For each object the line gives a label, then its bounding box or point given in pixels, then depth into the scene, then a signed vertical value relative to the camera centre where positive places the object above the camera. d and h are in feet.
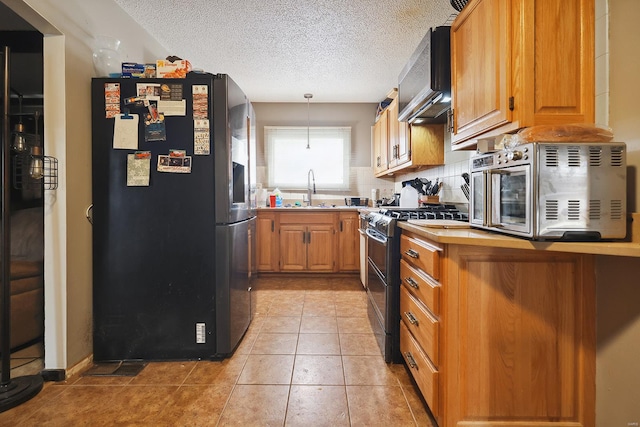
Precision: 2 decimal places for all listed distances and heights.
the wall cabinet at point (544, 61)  4.25 +1.97
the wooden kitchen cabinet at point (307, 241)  12.95 -1.32
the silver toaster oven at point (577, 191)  3.44 +0.18
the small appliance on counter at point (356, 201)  14.51 +0.33
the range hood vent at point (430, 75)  6.16 +2.72
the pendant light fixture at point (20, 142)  5.55 +1.20
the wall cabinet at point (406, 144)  9.21 +1.99
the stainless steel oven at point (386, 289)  6.32 -1.66
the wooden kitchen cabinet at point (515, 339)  4.08 -1.69
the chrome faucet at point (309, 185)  14.84 +1.07
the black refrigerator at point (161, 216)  6.33 -0.14
